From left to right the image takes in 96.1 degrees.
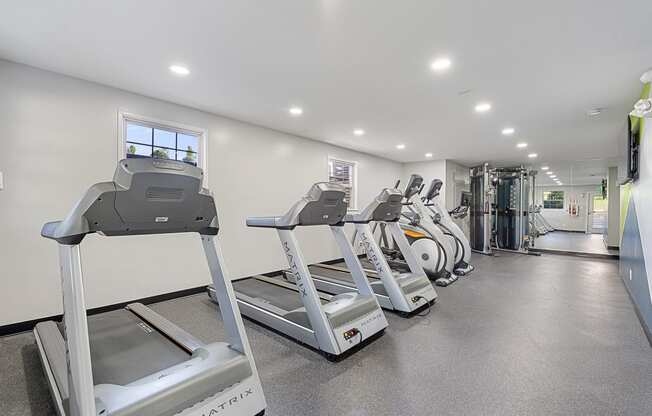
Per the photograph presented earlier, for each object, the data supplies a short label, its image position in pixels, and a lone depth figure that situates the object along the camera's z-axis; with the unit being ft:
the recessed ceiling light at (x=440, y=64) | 8.42
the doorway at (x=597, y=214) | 24.24
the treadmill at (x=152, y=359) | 4.30
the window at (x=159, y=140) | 11.14
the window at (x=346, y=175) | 20.42
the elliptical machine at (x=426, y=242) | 14.90
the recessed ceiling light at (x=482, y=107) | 11.89
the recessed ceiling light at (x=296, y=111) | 12.71
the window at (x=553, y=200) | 26.37
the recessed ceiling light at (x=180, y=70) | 8.99
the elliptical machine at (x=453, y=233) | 16.84
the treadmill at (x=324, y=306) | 7.61
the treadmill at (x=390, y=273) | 10.47
